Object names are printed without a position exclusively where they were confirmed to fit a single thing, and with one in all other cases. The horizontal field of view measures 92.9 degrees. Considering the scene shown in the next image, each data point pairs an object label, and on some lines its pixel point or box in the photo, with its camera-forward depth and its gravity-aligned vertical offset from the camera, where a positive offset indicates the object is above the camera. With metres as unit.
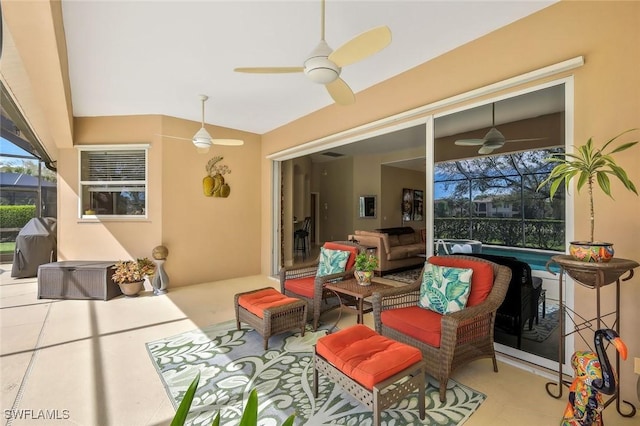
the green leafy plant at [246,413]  0.74 -0.50
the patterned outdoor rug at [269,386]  2.01 -1.34
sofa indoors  6.14 -0.75
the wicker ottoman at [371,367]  1.79 -0.98
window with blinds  5.20 +0.52
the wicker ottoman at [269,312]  2.91 -1.02
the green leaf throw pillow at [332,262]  3.73 -0.63
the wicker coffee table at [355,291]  3.08 -0.83
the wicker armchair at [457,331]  2.18 -0.93
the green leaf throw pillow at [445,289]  2.53 -0.67
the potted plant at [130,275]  4.61 -0.98
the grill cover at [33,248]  5.89 -0.73
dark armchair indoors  2.70 -0.78
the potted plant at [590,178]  1.85 +0.21
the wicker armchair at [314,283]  3.39 -0.87
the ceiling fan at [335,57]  1.87 +1.05
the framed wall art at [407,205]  9.39 +0.20
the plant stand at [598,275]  1.84 -0.40
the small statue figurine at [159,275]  4.84 -1.03
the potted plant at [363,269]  3.30 -0.63
